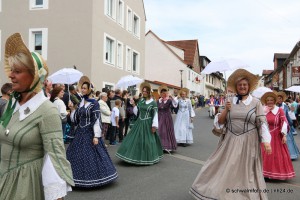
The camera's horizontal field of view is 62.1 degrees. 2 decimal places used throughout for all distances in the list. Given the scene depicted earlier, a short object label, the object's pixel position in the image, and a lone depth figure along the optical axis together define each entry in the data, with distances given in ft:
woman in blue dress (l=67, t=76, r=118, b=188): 13.74
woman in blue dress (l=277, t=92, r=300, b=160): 21.20
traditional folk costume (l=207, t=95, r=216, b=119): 64.51
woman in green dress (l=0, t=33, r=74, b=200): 5.55
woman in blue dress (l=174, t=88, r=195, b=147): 27.81
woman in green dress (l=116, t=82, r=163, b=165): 18.73
